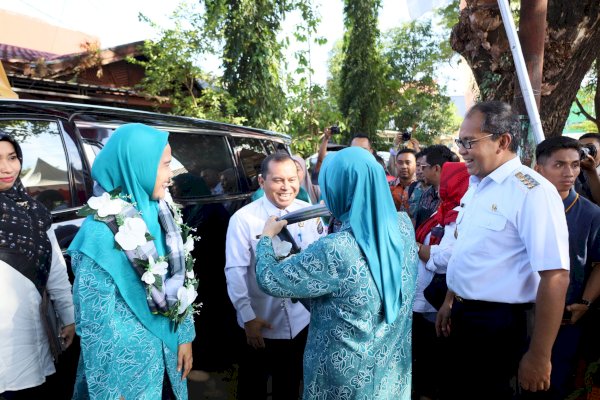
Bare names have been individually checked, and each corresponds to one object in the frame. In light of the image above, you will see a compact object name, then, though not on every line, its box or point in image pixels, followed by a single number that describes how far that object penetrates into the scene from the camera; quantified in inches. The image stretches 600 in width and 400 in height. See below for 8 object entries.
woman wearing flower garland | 63.8
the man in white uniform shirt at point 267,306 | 102.7
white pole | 124.8
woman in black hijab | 70.7
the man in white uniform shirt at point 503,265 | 71.9
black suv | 89.6
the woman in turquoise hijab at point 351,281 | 68.7
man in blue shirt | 96.0
